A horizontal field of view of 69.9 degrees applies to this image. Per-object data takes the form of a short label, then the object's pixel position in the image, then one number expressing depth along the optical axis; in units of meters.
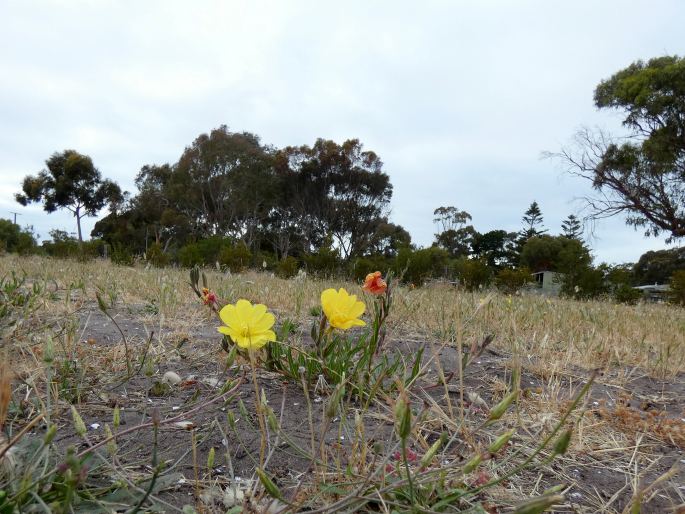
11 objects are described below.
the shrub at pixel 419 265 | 11.52
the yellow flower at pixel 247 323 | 0.98
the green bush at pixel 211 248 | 13.69
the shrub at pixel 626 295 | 10.83
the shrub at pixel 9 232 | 21.73
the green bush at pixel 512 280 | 11.11
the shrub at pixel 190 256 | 12.75
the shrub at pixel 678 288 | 10.50
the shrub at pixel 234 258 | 11.99
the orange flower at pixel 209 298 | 1.40
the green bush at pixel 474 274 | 11.28
